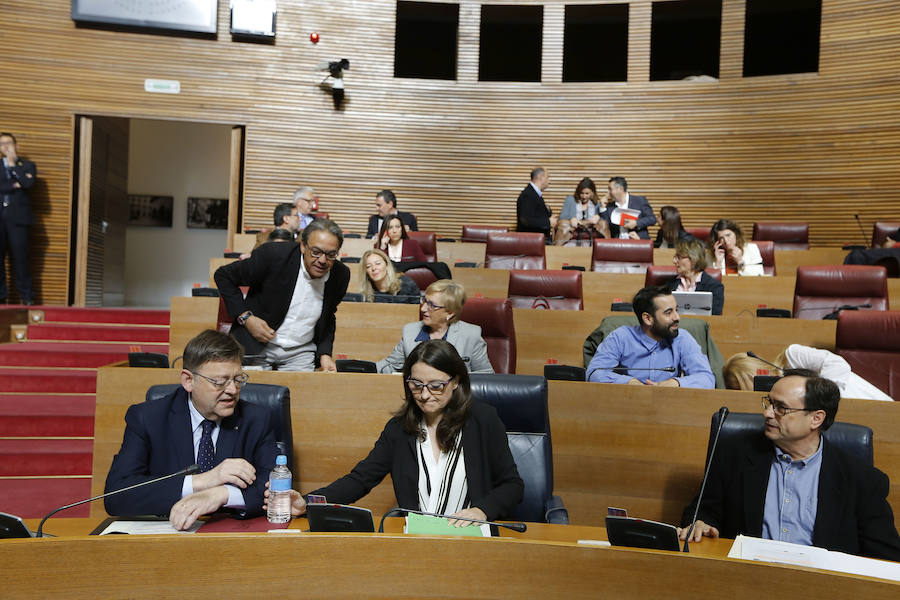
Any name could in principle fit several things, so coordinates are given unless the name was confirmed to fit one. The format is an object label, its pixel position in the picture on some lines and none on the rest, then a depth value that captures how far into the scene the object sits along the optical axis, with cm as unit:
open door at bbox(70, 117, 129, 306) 751
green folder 157
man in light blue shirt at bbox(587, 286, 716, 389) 326
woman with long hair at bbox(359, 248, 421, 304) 453
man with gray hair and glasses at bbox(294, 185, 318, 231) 620
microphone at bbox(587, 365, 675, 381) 313
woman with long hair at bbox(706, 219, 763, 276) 573
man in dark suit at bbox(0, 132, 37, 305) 679
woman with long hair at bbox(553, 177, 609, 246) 725
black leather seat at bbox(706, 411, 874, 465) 209
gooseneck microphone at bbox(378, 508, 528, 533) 172
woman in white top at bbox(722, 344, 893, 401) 290
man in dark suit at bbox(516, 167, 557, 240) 710
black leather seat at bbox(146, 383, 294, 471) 220
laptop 417
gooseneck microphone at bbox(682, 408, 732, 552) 180
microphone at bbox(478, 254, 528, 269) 633
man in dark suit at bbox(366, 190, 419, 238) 661
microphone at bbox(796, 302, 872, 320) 430
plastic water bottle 180
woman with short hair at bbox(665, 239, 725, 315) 457
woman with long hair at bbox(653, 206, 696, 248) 682
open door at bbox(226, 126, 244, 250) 797
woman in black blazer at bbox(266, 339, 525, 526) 210
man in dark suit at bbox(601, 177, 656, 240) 701
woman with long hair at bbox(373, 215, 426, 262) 572
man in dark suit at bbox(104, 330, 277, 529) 186
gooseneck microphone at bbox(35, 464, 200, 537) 162
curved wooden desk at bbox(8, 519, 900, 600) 128
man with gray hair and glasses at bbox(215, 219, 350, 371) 308
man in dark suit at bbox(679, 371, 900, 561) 198
